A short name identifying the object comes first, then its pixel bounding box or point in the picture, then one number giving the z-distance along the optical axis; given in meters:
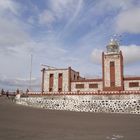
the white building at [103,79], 24.08
